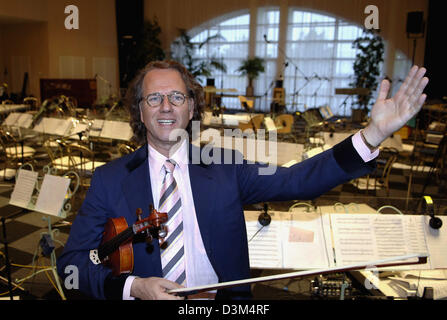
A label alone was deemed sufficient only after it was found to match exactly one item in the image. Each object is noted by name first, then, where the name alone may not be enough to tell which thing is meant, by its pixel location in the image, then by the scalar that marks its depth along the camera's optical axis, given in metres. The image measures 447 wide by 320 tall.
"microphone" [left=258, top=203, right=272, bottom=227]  2.21
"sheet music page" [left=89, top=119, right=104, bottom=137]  5.88
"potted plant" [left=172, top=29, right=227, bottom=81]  16.02
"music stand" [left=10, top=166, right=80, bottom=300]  2.36
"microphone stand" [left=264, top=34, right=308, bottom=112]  14.98
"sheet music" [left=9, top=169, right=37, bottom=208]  3.35
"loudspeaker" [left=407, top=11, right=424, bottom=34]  8.93
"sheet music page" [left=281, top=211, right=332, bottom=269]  2.21
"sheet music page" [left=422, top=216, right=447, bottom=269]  2.17
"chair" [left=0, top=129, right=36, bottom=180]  5.46
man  1.34
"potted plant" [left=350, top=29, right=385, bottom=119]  13.05
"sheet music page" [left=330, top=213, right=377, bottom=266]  2.13
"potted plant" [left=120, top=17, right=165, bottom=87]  15.10
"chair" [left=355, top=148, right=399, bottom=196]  5.05
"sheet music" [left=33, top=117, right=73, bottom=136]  5.85
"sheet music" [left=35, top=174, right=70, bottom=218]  2.96
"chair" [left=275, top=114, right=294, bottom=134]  8.05
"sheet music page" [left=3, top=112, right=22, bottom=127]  6.60
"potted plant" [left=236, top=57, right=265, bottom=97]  15.34
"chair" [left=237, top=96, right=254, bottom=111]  8.32
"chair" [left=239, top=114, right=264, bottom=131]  5.90
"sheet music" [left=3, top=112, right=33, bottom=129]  6.41
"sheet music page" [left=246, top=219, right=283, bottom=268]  2.23
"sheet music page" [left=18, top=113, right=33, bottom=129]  6.37
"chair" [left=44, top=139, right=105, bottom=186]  4.62
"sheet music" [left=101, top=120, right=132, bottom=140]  5.58
